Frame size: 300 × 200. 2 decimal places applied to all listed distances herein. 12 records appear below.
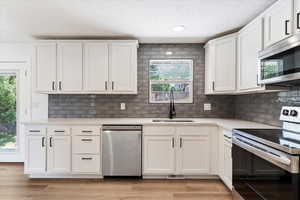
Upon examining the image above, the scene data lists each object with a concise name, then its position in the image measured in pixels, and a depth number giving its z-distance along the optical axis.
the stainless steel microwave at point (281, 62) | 1.26
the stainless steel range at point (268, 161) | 1.09
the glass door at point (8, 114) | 3.15
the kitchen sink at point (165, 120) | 2.73
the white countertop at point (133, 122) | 2.36
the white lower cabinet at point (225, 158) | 2.12
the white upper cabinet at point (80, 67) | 2.72
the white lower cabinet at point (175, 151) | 2.48
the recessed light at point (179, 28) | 2.36
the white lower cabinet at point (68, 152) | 2.49
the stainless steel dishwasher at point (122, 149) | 2.47
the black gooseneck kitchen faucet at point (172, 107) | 2.91
